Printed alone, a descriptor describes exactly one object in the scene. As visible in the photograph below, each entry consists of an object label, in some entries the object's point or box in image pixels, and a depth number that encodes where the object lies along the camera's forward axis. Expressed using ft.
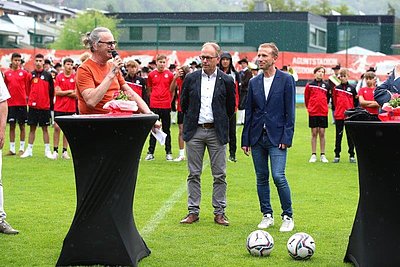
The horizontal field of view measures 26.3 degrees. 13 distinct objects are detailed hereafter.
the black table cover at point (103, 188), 23.91
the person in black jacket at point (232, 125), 50.31
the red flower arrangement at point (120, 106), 24.68
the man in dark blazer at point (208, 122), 32.65
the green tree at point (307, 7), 450.30
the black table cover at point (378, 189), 22.47
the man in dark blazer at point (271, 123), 30.68
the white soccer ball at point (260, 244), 26.68
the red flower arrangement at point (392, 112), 23.43
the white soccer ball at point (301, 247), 26.21
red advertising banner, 124.98
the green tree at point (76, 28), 249.34
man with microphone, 24.99
